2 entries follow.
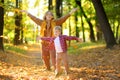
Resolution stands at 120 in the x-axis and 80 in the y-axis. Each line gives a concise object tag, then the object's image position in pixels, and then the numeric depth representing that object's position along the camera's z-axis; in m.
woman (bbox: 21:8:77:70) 10.89
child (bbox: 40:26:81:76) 9.74
